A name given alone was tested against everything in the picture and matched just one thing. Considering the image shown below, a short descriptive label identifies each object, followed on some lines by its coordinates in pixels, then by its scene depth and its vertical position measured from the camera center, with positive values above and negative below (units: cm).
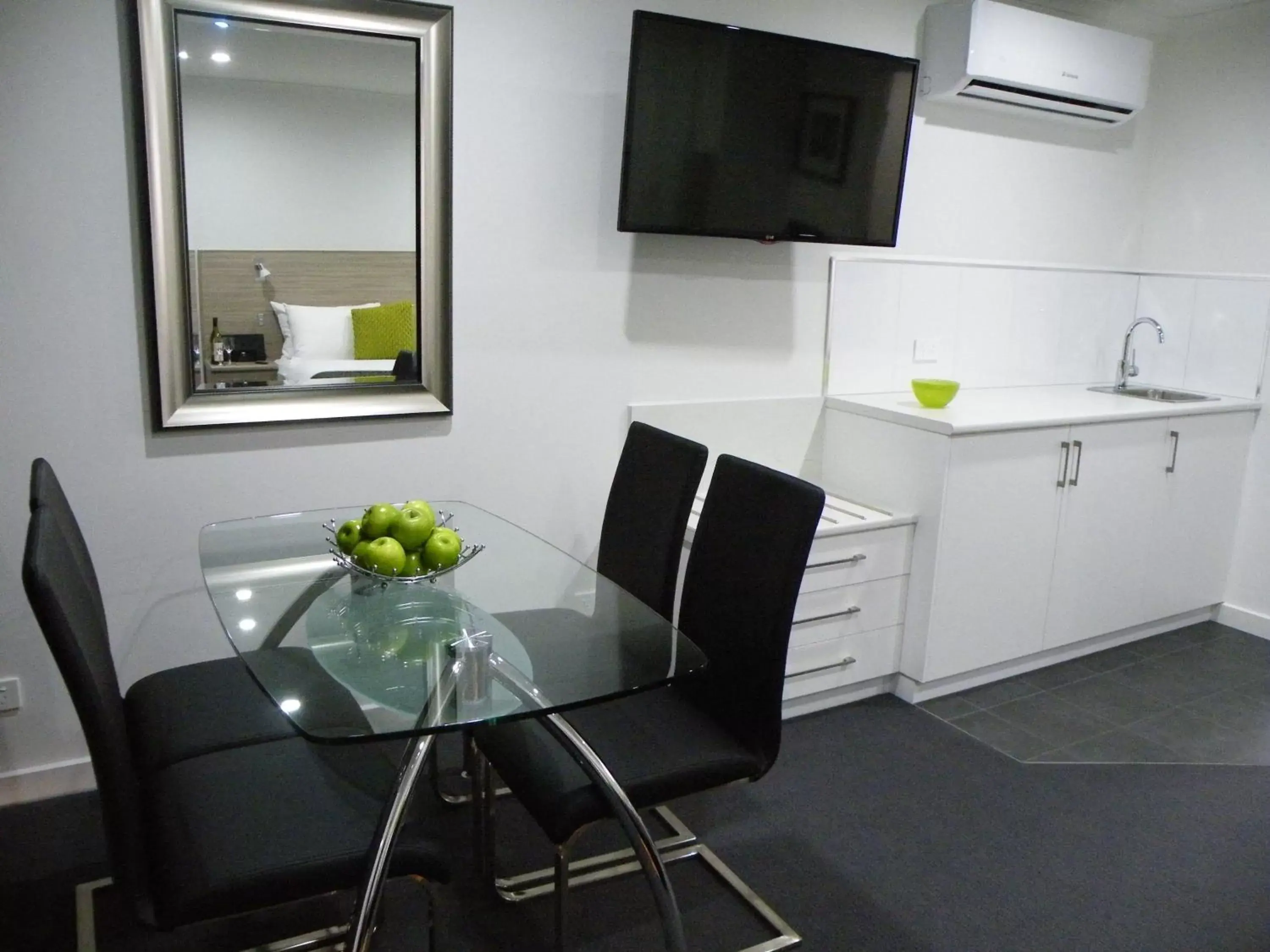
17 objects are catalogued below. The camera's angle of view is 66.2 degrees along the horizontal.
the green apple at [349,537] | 199 -55
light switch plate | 357 -22
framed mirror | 229 +13
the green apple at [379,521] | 194 -50
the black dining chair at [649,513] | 225 -57
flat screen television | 270 +42
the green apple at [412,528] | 193 -52
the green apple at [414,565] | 195 -59
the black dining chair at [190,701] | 169 -88
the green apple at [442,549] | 194 -56
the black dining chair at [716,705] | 175 -86
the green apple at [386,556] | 191 -56
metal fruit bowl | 194 -62
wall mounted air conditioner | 322 +78
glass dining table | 151 -67
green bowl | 319 -33
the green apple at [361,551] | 193 -57
